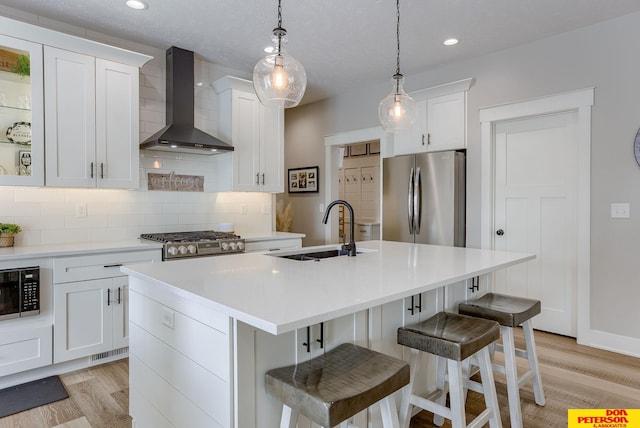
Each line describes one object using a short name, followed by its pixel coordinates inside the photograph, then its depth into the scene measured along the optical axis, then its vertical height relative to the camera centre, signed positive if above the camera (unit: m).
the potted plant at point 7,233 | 2.81 -0.16
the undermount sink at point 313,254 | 2.49 -0.29
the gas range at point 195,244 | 3.17 -0.28
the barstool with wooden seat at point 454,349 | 1.62 -0.60
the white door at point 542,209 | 3.49 +0.01
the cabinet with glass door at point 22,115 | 2.75 +0.69
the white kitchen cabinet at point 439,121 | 4.02 +0.96
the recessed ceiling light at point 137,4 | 2.79 +1.51
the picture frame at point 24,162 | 2.78 +0.36
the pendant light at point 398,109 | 2.67 +0.71
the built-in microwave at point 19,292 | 2.51 -0.53
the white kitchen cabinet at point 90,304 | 2.71 -0.68
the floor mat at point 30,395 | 2.32 -1.17
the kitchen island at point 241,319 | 1.27 -0.42
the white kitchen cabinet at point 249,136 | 3.97 +0.81
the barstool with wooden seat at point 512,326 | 2.01 -0.65
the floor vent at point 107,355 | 2.93 -1.11
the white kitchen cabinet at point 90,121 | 2.88 +0.72
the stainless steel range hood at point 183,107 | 3.53 +0.98
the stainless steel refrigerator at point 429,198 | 3.91 +0.14
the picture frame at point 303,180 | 5.54 +0.46
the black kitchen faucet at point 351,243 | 2.40 -0.20
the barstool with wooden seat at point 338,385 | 1.15 -0.56
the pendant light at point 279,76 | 2.04 +0.72
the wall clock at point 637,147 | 3.02 +0.49
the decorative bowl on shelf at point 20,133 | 2.78 +0.57
